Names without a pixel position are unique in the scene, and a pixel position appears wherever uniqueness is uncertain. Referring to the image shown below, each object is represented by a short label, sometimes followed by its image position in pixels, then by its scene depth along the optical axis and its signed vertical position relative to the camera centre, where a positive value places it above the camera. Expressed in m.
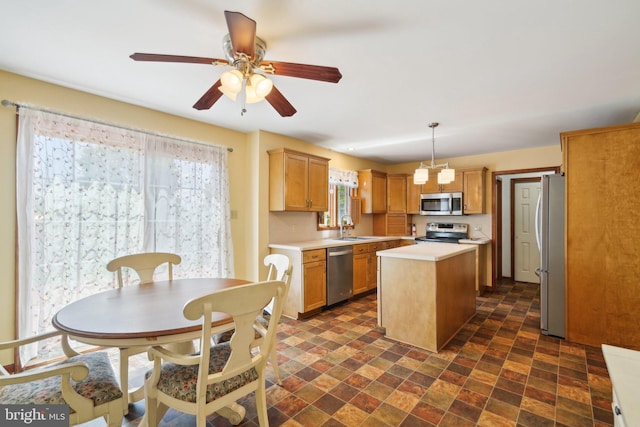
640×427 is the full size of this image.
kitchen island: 2.73 -0.79
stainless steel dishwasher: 3.93 -0.82
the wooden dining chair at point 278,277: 2.01 -0.49
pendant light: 3.54 +0.51
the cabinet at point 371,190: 5.45 +0.50
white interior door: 5.45 -0.32
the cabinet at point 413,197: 5.59 +0.38
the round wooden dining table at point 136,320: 1.33 -0.54
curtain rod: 2.28 +0.88
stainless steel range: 5.21 -0.30
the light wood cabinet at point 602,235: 2.61 -0.18
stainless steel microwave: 5.10 +0.23
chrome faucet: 5.04 -0.11
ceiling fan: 1.50 +0.86
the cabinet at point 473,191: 4.88 +0.43
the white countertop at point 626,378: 0.79 -0.53
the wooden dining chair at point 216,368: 1.30 -0.79
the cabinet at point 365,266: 4.38 -0.80
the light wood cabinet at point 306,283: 3.59 -0.86
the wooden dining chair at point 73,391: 1.24 -0.83
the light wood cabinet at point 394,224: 5.78 -0.16
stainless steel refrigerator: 2.97 -0.41
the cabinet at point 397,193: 5.72 +0.45
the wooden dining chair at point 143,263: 2.27 -0.40
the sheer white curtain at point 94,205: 2.34 +0.10
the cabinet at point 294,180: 3.81 +0.49
